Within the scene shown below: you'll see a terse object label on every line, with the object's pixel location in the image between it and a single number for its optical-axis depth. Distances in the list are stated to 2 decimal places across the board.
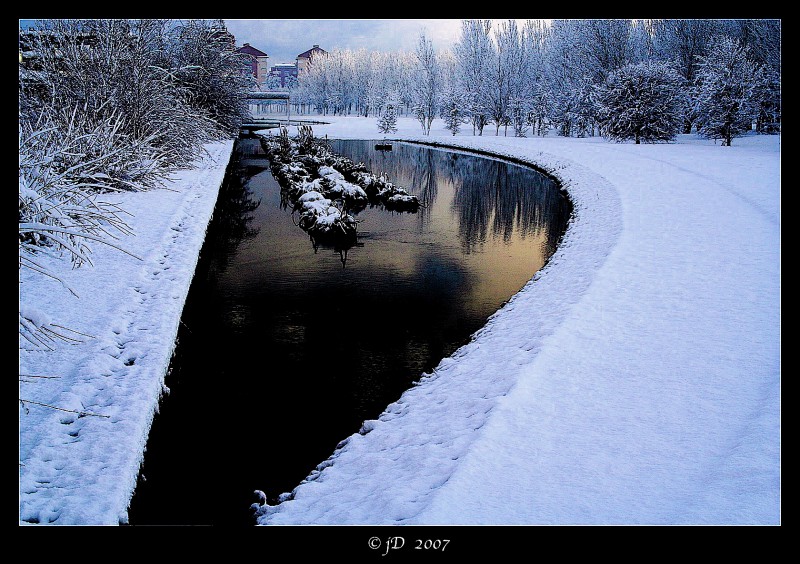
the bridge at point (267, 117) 46.39
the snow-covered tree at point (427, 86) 46.75
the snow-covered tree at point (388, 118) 46.81
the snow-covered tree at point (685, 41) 36.72
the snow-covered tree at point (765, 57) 28.48
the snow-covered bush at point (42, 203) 4.41
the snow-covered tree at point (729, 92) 28.54
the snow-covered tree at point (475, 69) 43.19
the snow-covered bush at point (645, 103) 32.84
